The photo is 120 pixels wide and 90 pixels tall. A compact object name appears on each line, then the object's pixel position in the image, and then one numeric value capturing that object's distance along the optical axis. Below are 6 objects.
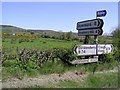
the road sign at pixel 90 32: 6.98
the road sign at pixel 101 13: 7.09
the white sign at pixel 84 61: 5.95
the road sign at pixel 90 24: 6.93
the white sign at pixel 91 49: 6.20
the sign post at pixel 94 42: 6.31
